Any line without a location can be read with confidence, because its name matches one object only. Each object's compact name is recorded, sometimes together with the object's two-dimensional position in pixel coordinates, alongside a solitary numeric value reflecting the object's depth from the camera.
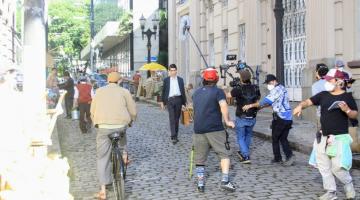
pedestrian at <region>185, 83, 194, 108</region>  14.18
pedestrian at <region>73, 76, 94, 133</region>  15.97
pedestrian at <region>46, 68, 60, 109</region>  20.00
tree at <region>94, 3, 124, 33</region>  78.36
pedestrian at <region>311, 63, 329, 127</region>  9.72
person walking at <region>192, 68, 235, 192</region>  8.30
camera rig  19.44
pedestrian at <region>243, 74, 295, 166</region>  10.38
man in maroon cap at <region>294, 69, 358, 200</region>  7.36
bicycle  7.53
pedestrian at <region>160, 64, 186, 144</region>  13.48
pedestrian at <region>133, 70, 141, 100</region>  38.44
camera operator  10.59
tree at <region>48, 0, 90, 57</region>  85.31
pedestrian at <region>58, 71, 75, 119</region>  20.25
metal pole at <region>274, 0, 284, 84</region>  14.85
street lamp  34.28
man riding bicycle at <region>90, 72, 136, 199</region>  7.86
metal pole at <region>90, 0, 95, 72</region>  61.83
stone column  6.73
